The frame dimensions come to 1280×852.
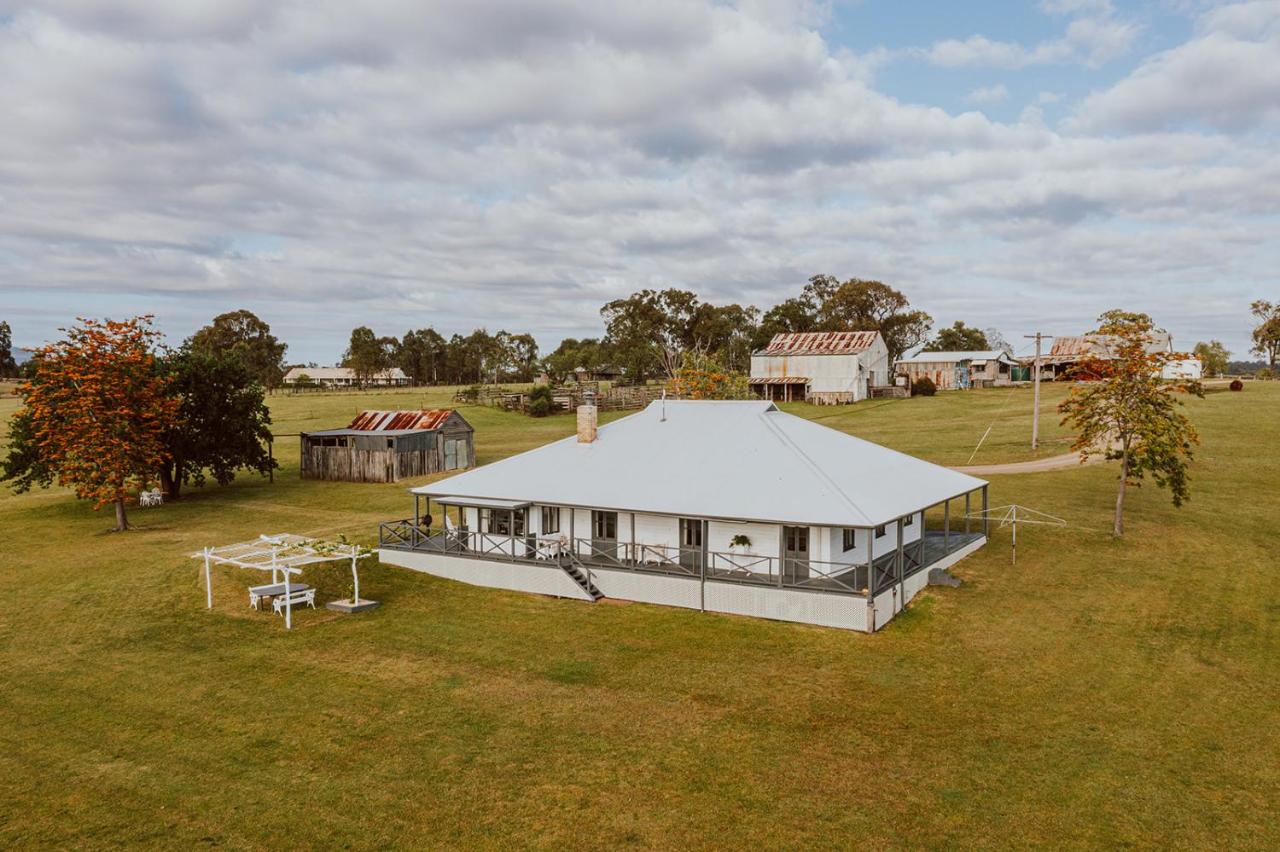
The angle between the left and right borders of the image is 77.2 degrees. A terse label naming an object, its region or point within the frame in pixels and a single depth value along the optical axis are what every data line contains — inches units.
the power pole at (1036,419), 2085.6
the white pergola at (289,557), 928.9
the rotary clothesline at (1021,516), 1341.2
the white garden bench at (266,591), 970.1
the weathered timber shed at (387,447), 1996.8
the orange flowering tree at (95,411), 1433.3
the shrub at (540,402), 3309.5
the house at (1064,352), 3858.3
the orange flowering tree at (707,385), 2369.6
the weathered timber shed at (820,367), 3449.8
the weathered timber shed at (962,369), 4042.8
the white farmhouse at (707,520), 956.6
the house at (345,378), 6797.2
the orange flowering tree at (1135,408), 1178.6
